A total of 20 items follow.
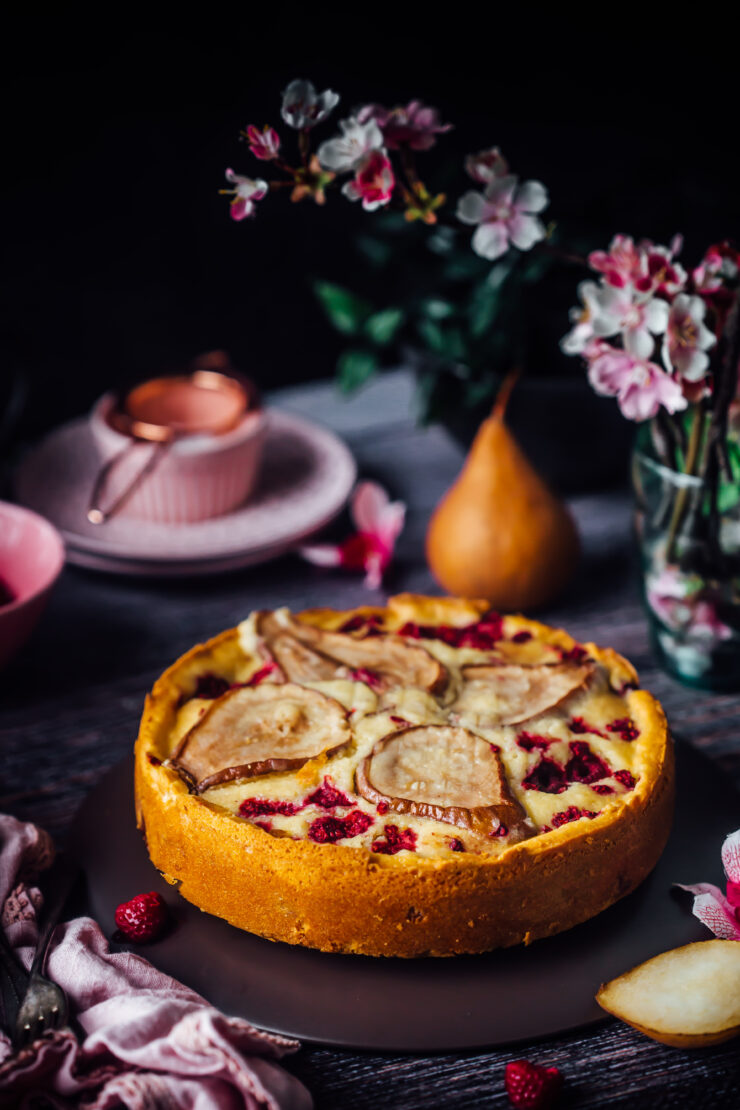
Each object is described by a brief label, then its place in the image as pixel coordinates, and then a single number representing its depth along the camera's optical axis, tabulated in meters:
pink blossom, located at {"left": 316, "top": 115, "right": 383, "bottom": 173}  0.84
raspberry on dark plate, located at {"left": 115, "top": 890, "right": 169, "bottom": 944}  0.78
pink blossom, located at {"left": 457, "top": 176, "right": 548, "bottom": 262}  0.86
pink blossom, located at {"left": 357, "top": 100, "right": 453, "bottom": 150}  0.85
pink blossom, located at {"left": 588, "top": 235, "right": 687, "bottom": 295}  0.84
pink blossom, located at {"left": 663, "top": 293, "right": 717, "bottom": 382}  0.83
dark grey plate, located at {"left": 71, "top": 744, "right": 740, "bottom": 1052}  0.75
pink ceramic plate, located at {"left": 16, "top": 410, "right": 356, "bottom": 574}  1.05
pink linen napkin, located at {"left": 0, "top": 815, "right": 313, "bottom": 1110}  0.72
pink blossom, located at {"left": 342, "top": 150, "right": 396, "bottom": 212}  0.84
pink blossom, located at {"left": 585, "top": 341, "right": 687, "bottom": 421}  0.85
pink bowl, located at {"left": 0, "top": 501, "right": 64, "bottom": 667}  0.93
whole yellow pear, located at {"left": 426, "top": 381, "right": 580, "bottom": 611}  1.00
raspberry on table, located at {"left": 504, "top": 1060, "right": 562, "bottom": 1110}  0.73
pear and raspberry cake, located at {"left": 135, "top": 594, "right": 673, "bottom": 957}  0.76
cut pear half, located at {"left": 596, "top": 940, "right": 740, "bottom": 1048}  0.74
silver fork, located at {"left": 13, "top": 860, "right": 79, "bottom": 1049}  0.74
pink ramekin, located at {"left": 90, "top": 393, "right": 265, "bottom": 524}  1.05
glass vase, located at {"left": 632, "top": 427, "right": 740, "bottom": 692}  0.90
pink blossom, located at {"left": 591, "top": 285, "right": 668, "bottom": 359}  0.84
